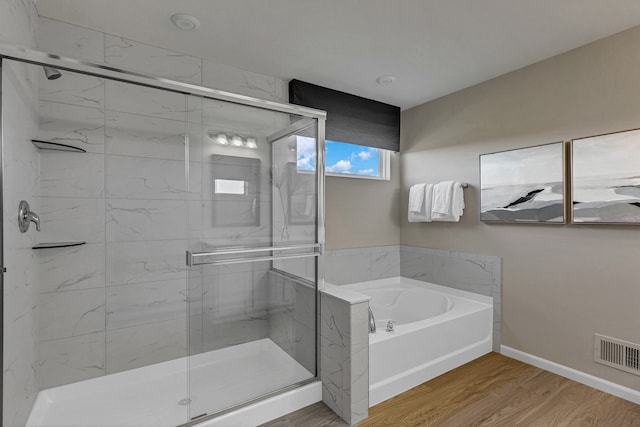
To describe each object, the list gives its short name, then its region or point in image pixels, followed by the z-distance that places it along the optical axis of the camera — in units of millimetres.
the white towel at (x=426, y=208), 3143
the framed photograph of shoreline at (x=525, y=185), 2326
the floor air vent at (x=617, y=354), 1997
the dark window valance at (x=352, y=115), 2840
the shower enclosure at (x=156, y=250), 1780
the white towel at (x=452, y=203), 2906
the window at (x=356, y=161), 3242
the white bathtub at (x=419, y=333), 2092
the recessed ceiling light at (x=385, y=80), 2734
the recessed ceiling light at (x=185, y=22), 1932
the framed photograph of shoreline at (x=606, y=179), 1981
